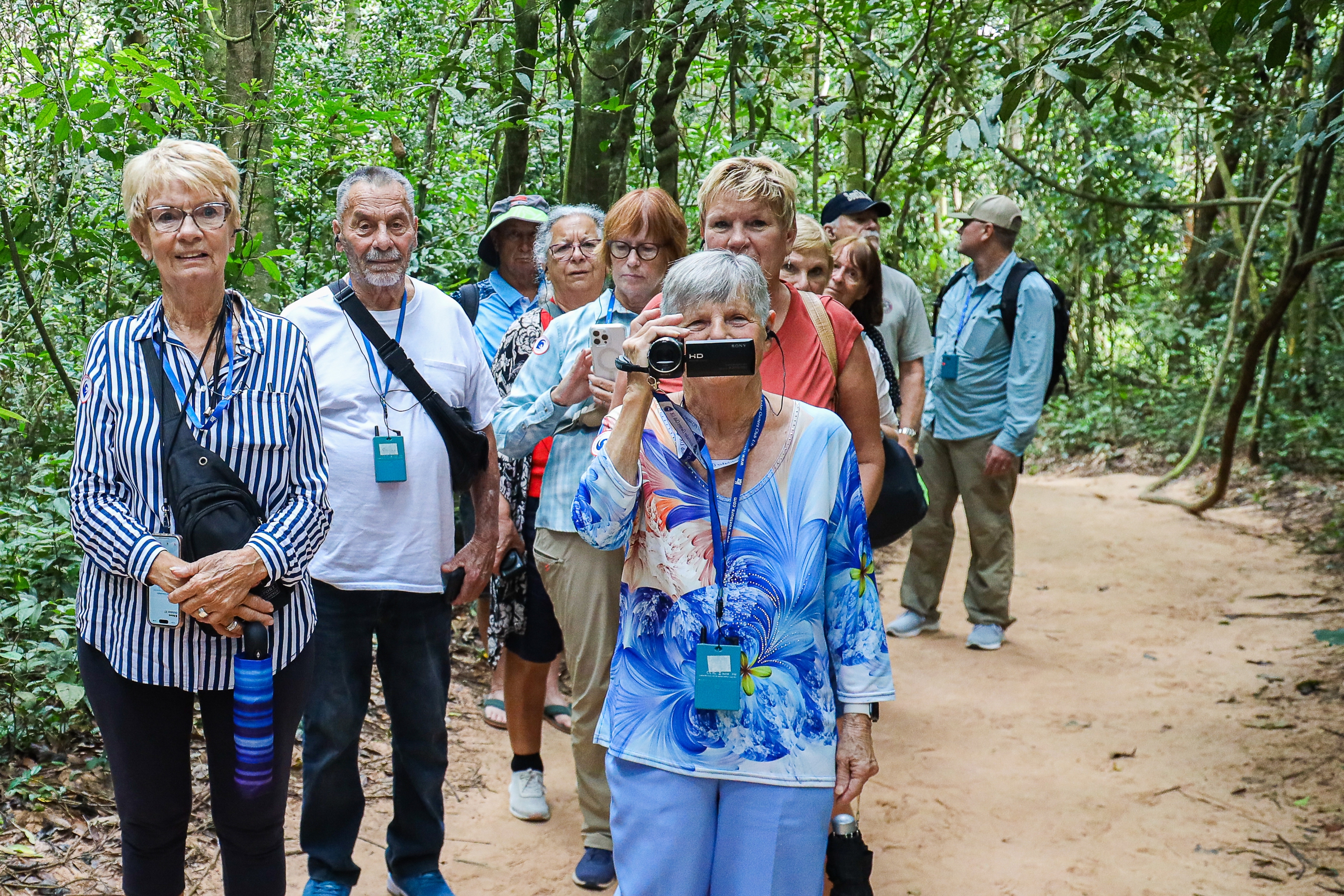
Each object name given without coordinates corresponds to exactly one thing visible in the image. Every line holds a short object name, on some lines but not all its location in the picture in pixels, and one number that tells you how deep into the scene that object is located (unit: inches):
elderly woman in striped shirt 91.6
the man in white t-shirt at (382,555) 120.1
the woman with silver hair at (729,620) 83.3
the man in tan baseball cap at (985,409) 237.6
